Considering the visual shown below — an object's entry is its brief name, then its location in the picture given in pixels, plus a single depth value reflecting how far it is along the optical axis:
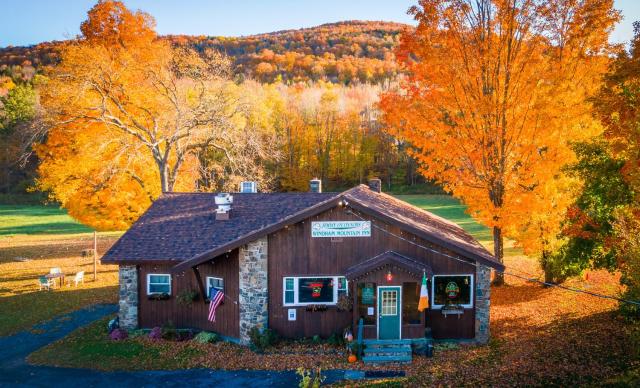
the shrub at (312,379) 12.69
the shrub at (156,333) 17.61
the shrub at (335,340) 16.48
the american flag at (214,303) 17.25
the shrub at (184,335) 17.52
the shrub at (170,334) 17.48
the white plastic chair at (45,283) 25.16
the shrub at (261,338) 16.33
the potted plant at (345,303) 16.56
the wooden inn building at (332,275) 16.36
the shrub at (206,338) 17.22
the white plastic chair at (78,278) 25.95
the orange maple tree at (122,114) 26.25
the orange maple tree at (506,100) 19.14
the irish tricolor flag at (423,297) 15.60
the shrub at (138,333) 18.06
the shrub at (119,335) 17.70
